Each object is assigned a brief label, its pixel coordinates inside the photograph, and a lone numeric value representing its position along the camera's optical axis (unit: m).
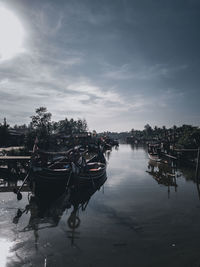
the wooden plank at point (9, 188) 18.34
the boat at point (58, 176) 16.72
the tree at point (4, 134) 46.94
